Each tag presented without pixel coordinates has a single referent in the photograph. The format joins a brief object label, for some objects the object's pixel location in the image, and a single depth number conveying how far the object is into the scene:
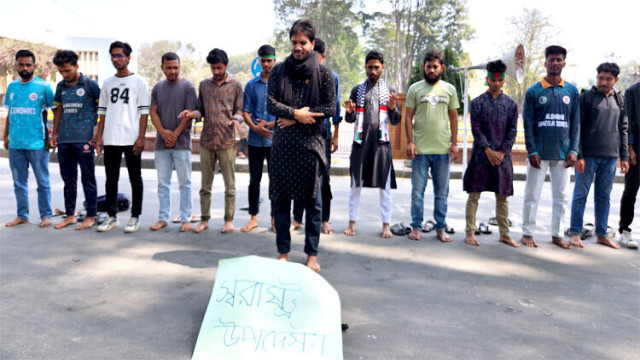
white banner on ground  2.67
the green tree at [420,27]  36.41
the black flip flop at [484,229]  5.96
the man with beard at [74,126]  5.66
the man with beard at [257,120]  5.54
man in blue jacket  5.28
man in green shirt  5.52
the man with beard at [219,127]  5.62
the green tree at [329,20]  41.06
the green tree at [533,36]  42.09
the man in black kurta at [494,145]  5.36
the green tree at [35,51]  40.31
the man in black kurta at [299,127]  4.11
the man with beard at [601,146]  5.39
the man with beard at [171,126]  5.57
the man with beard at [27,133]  5.77
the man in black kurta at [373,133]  5.55
